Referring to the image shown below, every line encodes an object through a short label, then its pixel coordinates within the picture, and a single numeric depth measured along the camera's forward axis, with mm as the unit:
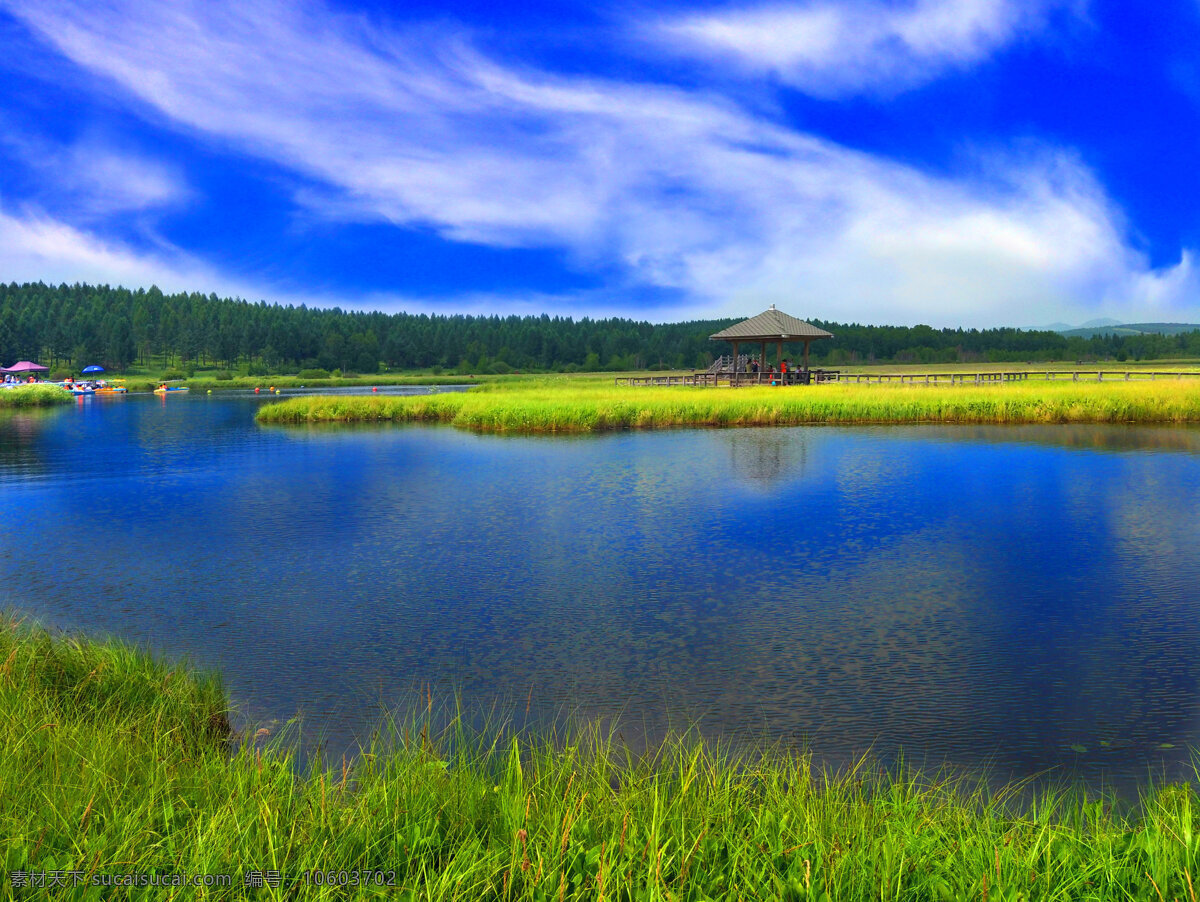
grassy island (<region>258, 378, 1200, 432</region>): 35062
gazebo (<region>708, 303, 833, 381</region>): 49906
